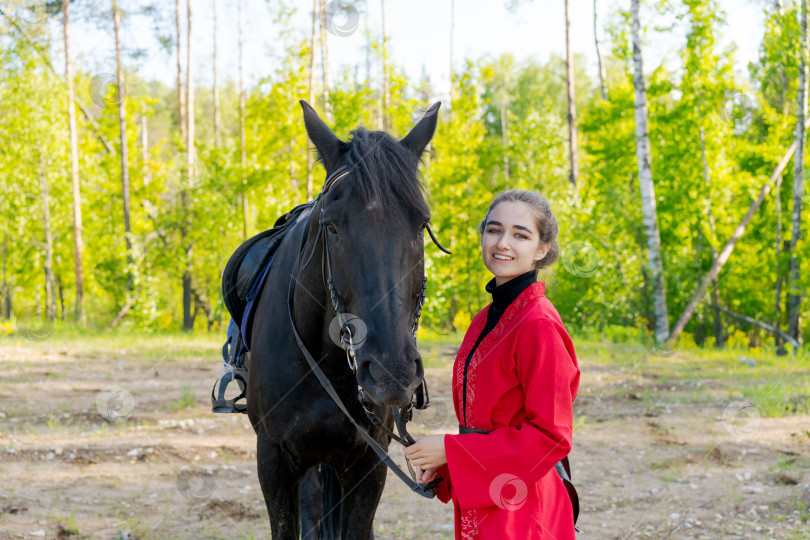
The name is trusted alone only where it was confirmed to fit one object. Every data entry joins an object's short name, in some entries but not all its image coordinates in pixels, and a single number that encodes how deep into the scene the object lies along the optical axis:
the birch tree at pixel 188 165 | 16.22
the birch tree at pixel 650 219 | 12.05
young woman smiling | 1.93
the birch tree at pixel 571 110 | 17.22
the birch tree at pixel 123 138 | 16.88
